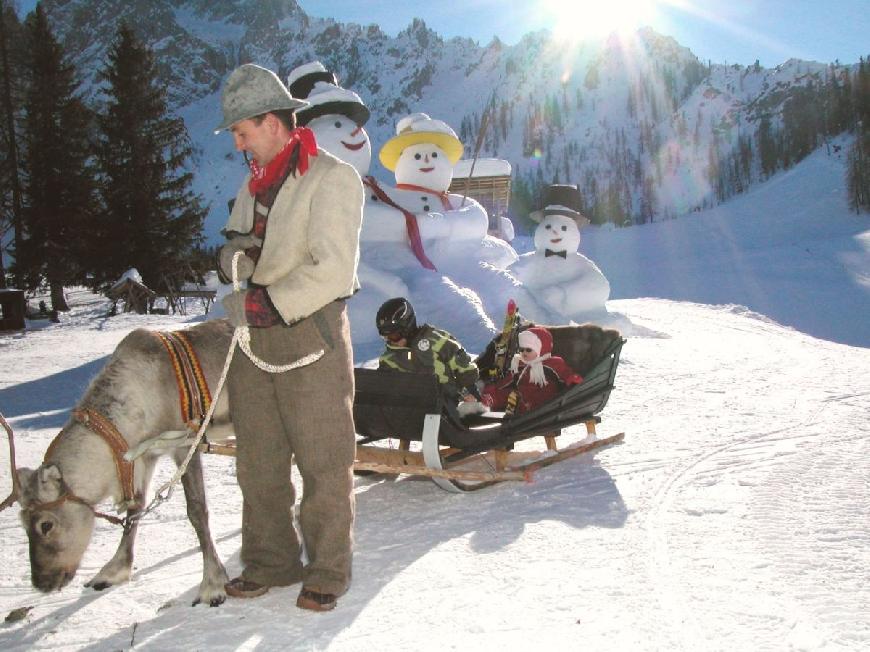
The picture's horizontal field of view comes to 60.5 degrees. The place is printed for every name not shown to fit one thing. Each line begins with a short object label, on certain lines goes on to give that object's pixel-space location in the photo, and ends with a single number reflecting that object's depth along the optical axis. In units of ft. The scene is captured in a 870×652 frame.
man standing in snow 9.85
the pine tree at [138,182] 81.20
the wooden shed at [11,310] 50.93
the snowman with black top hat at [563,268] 43.50
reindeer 9.83
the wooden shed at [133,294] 67.82
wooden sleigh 14.76
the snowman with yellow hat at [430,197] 40.04
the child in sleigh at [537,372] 18.90
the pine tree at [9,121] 77.36
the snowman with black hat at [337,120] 36.47
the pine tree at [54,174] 81.15
